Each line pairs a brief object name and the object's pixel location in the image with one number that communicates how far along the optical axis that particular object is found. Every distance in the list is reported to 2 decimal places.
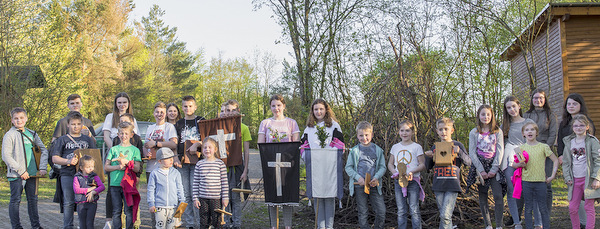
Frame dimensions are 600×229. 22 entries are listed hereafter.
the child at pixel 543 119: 5.52
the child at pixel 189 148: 5.67
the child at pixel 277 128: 5.54
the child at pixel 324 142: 5.22
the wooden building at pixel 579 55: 12.18
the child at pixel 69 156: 5.36
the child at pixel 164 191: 5.06
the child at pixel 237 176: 5.64
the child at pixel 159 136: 5.59
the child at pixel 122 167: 5.30
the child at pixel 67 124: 5.86
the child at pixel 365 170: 5.19
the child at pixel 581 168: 4.86
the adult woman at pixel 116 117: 5.70
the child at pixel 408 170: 5.12
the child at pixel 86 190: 5.16
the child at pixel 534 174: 5.07
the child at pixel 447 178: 5.00
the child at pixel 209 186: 5.19
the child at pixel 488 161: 5.29
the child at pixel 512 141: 5.24
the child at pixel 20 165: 5.58
